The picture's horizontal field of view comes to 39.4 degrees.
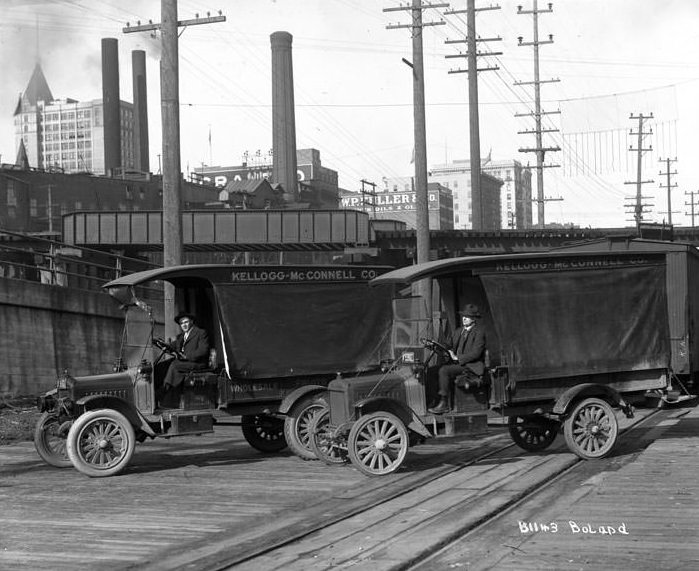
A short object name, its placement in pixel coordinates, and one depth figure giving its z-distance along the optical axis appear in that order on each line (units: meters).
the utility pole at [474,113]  38.38
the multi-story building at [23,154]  125.84
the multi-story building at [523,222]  183.88
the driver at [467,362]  12.76
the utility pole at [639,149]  86.00
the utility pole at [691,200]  120.05
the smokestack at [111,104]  125.69
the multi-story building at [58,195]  101.25
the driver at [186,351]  13.61
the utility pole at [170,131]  19.06
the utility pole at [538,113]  64.38
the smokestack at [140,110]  132.31
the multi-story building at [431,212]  191.88
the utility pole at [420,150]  26.58
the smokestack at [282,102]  112.50
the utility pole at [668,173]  104.94
